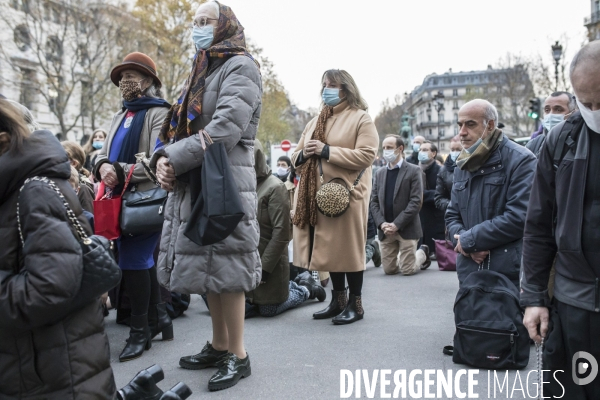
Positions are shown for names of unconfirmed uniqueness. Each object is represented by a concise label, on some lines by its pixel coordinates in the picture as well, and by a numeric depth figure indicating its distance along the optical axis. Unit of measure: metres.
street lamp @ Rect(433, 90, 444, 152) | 43.88
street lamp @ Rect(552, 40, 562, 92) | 27.20
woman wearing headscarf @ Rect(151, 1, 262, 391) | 3.75
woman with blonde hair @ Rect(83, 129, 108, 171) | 8.69
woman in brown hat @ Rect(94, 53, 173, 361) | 4.57
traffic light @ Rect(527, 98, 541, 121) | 19.73
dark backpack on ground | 4.16
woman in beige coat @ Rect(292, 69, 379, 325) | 5.44
